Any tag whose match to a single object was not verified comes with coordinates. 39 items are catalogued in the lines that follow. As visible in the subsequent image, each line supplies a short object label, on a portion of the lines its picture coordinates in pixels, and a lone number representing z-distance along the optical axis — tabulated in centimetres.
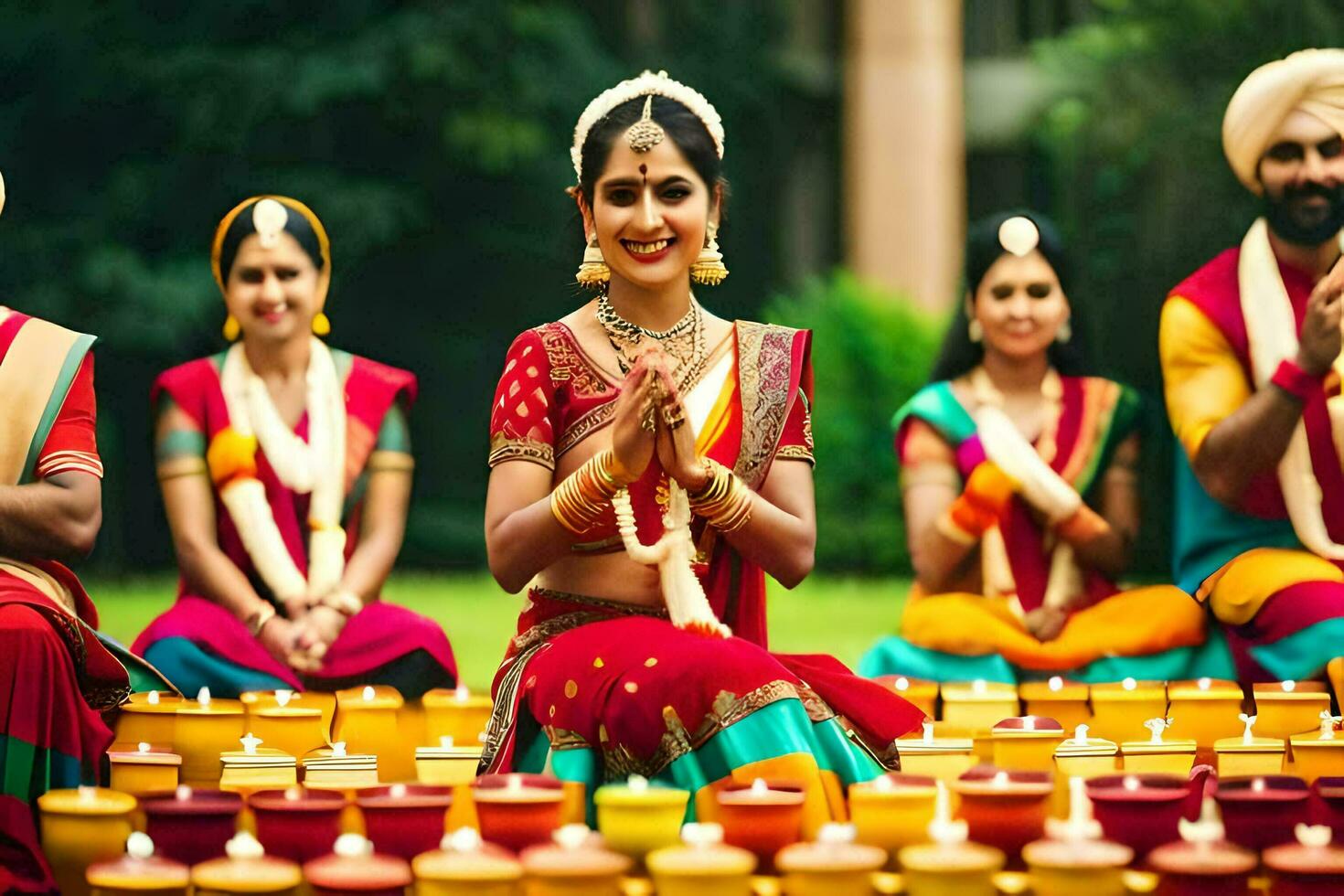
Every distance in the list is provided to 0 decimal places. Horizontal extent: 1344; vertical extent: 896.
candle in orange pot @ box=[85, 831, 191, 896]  529
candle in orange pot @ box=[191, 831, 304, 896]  527
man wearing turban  885
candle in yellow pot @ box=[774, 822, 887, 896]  531
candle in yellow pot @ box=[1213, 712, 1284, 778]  718
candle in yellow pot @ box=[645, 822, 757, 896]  525
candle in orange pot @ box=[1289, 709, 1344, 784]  680
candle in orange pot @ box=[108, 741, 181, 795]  662
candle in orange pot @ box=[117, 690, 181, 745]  723
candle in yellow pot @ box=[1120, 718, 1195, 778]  709
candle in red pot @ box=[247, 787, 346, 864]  558
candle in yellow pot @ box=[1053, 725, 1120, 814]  688
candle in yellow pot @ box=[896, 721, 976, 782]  709
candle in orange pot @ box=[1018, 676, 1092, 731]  832
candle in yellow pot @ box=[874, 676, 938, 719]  841
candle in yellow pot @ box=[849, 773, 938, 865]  571
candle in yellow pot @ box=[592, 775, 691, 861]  565
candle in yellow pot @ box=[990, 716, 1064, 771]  702
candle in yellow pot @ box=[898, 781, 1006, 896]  531
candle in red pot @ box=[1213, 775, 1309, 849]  565
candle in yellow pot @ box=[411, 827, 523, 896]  526
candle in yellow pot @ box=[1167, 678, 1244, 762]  801
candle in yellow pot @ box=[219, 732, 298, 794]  674
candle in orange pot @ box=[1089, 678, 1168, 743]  812
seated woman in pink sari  975
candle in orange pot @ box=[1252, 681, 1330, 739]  805
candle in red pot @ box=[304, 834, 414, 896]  528
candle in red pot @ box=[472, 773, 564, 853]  559
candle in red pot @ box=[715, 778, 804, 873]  564
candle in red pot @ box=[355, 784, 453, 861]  563
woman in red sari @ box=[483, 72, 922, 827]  628
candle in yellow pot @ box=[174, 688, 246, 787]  722
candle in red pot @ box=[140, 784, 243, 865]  558
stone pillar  2901
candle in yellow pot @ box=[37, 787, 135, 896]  571
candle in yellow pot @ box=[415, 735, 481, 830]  729
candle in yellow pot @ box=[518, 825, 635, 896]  525
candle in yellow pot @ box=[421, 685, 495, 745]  815
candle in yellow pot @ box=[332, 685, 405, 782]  810
